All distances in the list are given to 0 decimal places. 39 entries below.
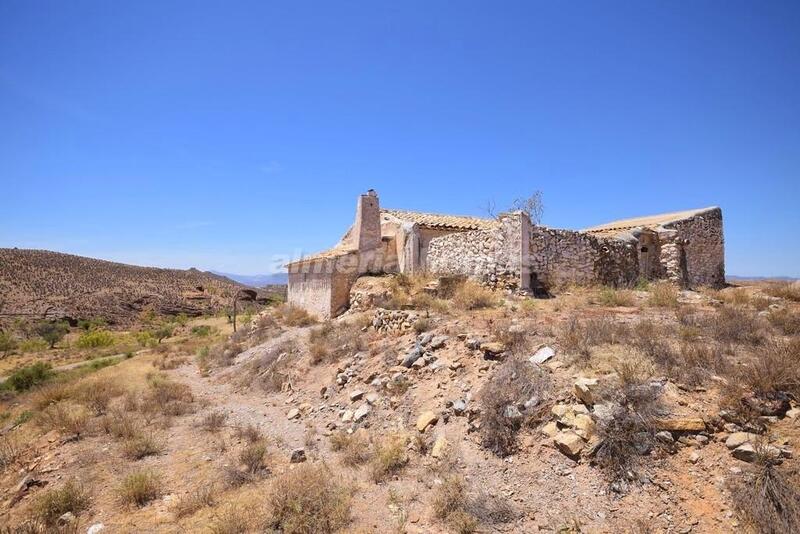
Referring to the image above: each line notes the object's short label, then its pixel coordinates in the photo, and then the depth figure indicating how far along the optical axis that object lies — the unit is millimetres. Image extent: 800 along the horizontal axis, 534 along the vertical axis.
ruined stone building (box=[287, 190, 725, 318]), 11484
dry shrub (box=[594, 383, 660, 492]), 4250
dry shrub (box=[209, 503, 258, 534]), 4309
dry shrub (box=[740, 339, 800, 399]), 4562
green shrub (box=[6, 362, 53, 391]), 14516
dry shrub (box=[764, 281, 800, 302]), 9883
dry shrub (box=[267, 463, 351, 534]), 4316
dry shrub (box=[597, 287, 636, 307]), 9609
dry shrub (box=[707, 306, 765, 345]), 6080
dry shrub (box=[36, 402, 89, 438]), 8164
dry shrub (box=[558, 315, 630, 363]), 6167
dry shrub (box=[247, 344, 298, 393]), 10211
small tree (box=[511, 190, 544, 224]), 16612
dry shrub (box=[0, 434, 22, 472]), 7336
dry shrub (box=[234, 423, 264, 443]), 6984
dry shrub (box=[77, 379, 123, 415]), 9531
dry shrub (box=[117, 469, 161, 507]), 5422
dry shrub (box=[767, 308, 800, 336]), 6402
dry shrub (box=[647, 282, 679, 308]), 9203
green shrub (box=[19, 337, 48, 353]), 24203
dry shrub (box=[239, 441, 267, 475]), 5899
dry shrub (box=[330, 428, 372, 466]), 5758
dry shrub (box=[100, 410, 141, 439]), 7785
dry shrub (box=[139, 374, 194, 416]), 9211
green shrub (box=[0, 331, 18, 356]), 23250
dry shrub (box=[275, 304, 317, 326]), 16188
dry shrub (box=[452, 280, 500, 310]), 10320
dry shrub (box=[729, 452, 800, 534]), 3322
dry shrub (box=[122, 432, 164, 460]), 6984
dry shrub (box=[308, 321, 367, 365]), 10188
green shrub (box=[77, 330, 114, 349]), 24469
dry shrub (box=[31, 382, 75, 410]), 10711
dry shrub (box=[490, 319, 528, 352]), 6852
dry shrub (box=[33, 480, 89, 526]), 5211
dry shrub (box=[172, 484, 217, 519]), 5000
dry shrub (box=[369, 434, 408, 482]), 5262
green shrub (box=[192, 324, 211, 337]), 24409
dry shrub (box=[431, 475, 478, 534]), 4055
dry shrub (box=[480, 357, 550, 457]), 5195
